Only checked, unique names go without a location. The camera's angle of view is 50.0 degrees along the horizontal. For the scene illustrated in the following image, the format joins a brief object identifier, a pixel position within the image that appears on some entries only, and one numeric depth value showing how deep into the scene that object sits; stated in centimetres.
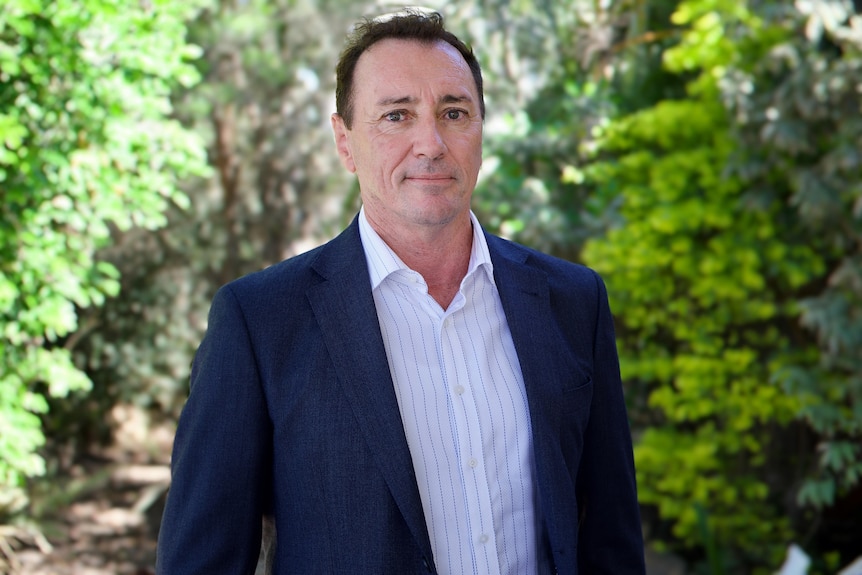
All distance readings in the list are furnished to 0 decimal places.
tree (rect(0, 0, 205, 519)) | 355
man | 163
